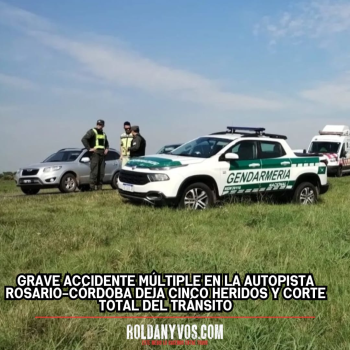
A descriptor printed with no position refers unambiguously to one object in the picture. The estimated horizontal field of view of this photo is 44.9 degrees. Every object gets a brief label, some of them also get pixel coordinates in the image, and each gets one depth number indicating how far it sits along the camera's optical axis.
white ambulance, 22.38
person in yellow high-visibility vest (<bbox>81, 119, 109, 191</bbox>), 12.51
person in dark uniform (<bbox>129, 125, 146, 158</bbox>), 12.32
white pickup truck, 8.49
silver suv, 13.51
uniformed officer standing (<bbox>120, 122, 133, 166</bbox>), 12.72
